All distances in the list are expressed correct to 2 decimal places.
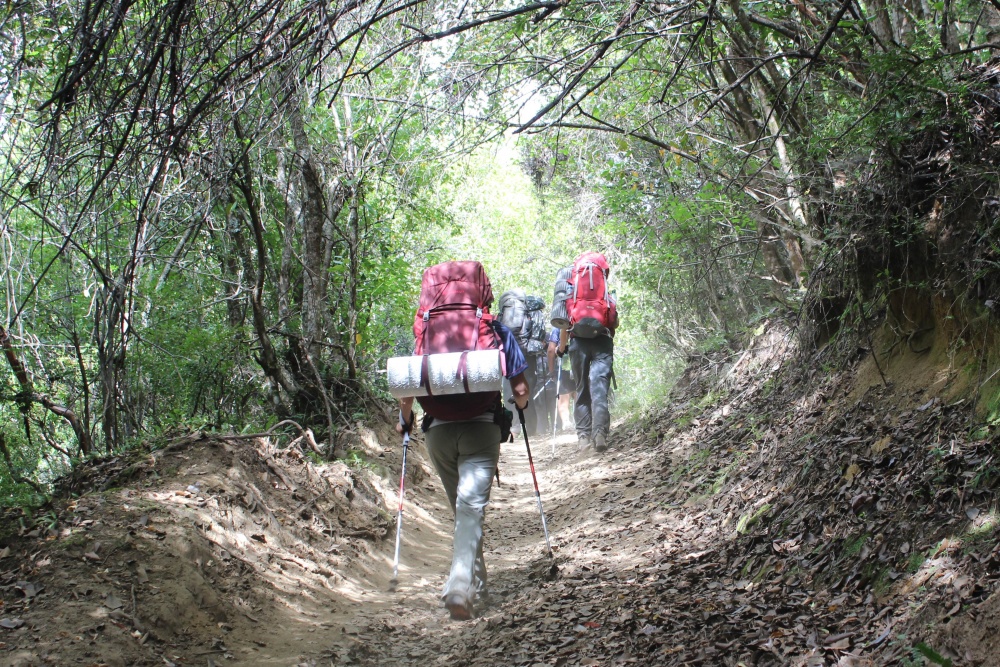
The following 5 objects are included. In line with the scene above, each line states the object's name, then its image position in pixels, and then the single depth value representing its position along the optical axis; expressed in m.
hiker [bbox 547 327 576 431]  13.21
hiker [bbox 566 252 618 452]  9.84
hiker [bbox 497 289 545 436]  14.10
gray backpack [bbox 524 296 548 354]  14.69
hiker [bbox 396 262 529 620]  5.11
